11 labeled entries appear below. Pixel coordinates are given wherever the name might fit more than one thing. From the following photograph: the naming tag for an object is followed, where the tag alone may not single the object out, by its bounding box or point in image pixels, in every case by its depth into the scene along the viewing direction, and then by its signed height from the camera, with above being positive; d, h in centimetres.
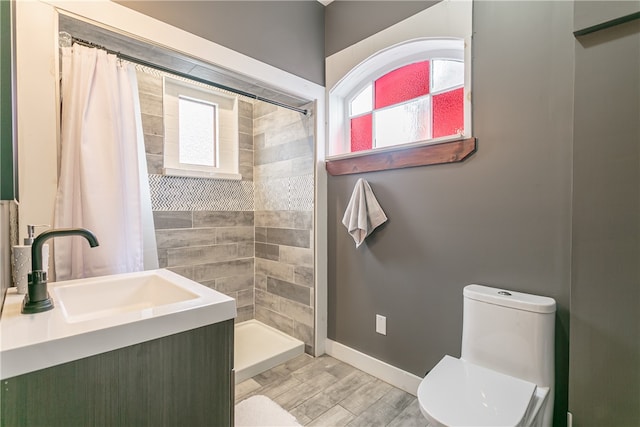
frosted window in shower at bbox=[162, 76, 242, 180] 254 +70
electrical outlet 208 -81
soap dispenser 104 -19
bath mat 165 -118
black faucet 88 -21
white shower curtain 138 +20
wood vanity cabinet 68 -47
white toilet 114 -75
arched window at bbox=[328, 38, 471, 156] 181 +75
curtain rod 150 +80
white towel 204 -4
